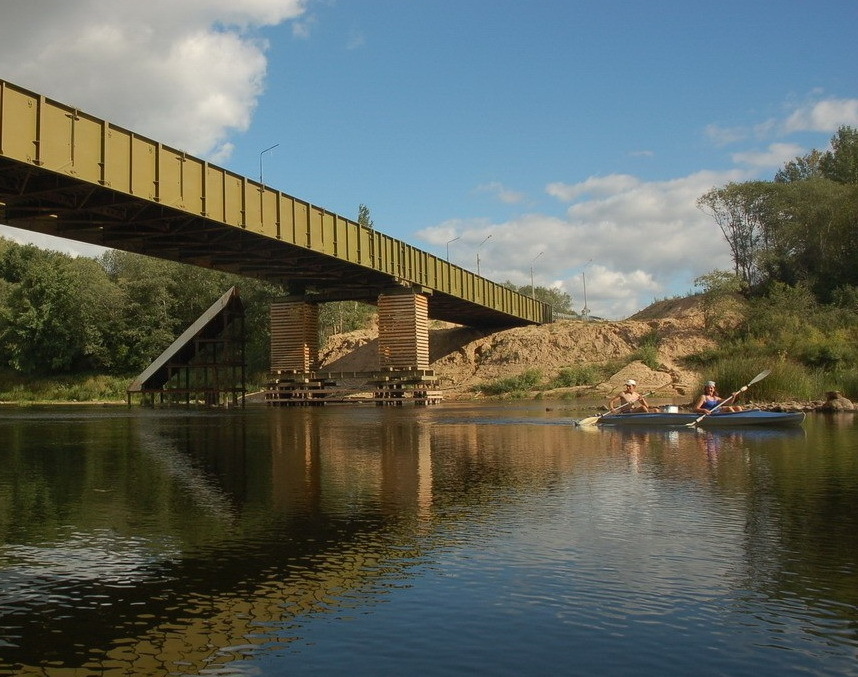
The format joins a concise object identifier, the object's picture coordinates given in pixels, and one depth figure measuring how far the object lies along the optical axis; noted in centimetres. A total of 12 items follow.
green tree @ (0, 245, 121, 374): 7912
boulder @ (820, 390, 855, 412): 3045
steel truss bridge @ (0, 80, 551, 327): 2769
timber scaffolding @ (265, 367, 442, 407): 5197
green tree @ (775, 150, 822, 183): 10184
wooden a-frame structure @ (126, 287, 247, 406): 5756
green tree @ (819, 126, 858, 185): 8438
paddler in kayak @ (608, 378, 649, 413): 2719
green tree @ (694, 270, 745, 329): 6550
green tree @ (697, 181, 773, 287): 7538
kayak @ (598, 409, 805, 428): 2269
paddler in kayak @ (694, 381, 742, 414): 2468
